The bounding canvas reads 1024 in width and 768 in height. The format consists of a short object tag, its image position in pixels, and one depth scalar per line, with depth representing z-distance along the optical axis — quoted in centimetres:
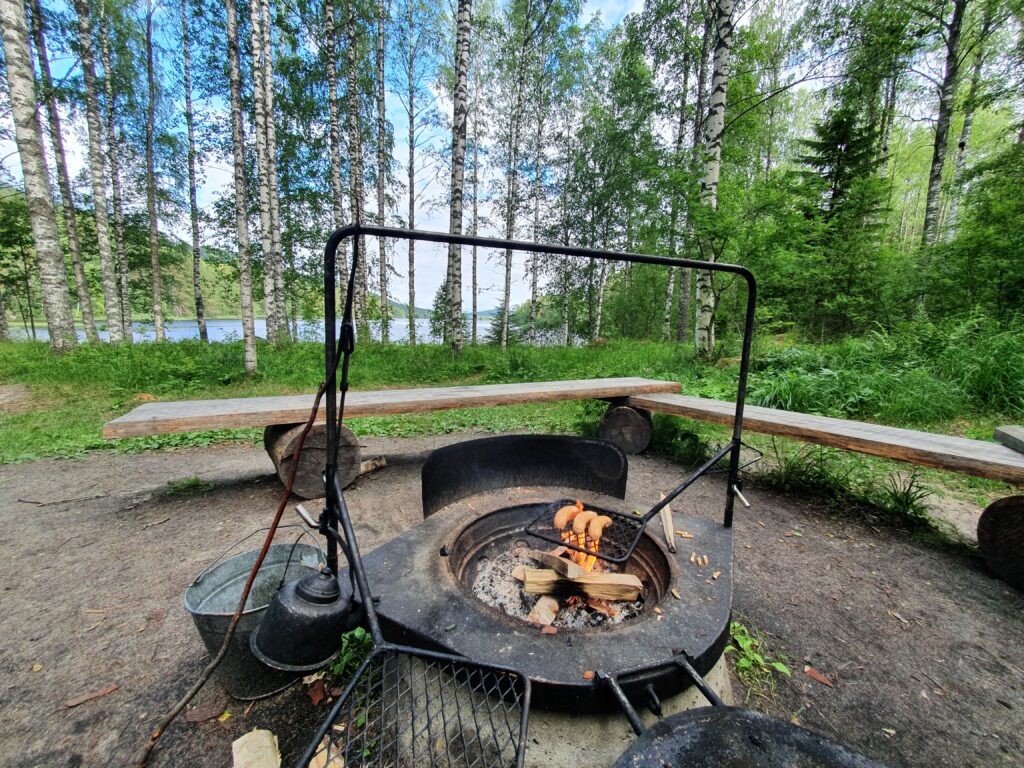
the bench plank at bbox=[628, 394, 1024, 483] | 214
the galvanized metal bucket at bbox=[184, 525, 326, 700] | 142
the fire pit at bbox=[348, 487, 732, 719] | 111
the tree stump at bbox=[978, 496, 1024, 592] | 217
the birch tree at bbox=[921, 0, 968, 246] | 888
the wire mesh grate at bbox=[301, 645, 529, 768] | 105
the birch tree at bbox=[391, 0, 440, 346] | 1303
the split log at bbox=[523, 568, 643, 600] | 166
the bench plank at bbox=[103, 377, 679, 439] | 267
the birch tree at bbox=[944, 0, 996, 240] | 856
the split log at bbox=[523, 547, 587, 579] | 168
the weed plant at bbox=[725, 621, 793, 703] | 159
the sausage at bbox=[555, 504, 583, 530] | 204
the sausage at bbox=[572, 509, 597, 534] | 196
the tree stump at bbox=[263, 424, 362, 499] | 301
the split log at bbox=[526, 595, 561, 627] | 161
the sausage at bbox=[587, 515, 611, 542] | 194
